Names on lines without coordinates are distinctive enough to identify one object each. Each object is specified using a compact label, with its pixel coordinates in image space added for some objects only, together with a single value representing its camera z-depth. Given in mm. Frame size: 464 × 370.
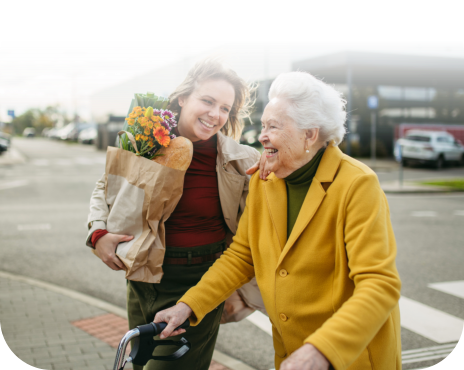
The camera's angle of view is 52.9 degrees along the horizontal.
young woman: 2307
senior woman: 1627
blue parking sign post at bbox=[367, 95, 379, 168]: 17062
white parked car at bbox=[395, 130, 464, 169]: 22609
